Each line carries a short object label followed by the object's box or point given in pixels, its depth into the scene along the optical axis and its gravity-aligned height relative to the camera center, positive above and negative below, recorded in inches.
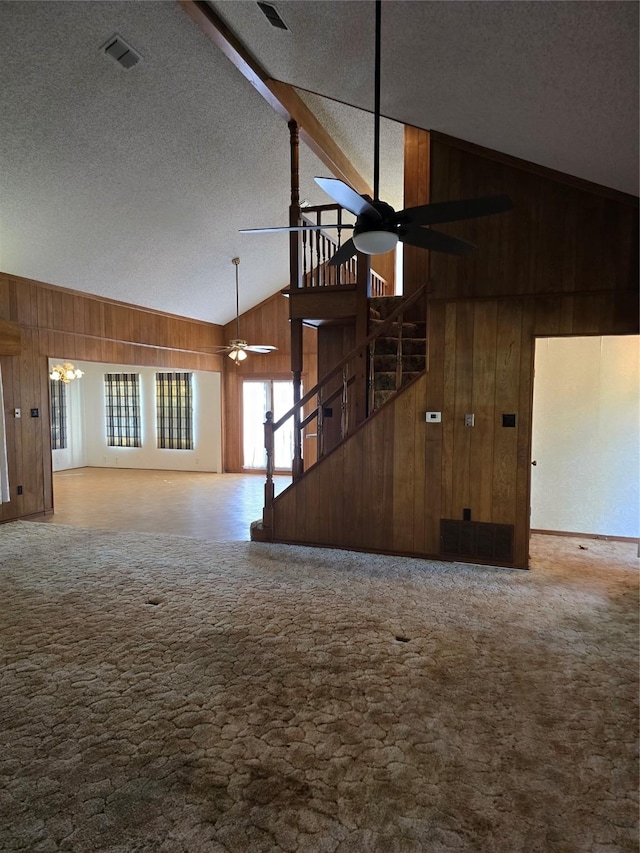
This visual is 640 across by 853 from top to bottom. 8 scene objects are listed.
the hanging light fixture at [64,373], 381.0 +27.0
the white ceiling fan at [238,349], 311.1 +37.7
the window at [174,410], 433.4 -3.1
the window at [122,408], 454.0 -1.3
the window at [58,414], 440.1 -6.7
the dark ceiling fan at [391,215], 96.0 +38.9
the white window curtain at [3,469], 233.1 -29.7
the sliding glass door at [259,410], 408.8 -3.2
